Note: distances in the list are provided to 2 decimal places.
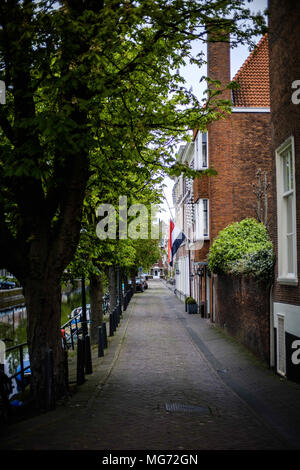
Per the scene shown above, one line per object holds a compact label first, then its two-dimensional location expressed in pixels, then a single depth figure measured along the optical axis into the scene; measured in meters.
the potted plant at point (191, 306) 31.95
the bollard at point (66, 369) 10.42
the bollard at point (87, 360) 12.88
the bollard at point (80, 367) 11.34
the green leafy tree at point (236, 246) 18.61
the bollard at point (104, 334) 16.91
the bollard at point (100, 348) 16.03
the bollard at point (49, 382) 8.77
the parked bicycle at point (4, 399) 8.22
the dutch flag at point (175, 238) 32.61
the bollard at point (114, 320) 22.94
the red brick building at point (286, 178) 10.91
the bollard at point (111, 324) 21.93
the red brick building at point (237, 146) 25.62
